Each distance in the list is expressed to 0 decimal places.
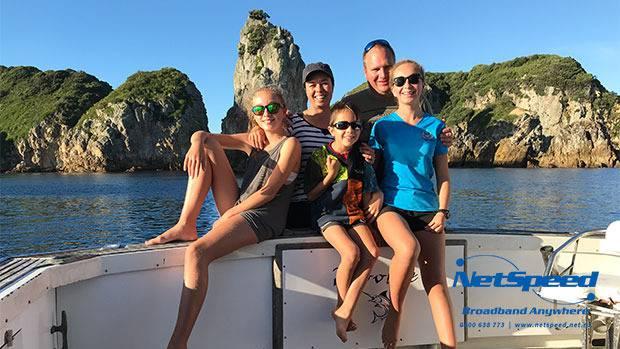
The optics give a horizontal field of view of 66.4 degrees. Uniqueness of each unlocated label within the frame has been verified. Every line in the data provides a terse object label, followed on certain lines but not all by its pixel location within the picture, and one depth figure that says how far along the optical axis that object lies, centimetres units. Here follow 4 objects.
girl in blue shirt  294
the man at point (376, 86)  362
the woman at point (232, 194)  276
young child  296
